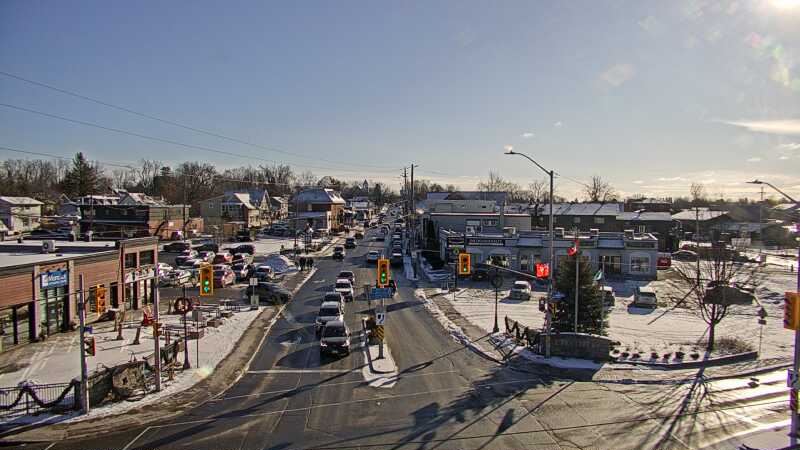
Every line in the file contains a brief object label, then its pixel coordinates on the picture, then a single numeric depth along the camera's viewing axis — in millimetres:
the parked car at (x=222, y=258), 53850
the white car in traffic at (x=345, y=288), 41219
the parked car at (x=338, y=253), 65438
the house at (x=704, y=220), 93375
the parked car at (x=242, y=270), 48488
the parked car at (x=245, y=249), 65363
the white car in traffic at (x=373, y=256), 61919
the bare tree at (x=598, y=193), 148625
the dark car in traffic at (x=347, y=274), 47250
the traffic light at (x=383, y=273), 29938
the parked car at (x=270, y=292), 39250
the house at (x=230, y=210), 95750
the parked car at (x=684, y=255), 69081
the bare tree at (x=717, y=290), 27516
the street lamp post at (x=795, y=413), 15305
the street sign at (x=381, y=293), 29805
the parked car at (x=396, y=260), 60500
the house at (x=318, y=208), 102625
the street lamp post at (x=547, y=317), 25178
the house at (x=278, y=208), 123400
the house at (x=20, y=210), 84438
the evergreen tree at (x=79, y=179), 113531
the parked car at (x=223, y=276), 44969
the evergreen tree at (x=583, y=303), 28031
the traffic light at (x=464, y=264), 30006
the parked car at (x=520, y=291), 42219
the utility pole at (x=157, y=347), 20281
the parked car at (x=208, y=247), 66762
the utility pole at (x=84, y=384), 17975
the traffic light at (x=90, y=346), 18703
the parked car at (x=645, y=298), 39156
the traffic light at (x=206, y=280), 26359
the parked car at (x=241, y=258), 55950
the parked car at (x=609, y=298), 38844
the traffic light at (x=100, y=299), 22909
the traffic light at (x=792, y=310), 16188
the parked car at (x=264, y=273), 47531
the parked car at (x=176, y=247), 64812
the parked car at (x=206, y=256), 56753
